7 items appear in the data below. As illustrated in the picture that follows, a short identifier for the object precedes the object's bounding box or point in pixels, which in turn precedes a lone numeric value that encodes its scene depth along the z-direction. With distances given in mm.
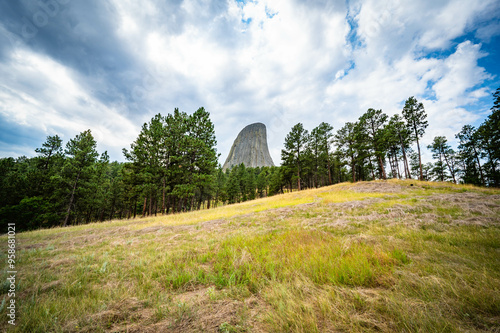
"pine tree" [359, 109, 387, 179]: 28047
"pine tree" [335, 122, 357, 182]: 31284
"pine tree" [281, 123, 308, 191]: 31764
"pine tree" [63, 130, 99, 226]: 20906
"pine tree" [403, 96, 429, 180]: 26331
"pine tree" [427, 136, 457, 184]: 40094
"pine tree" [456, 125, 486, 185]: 34031
